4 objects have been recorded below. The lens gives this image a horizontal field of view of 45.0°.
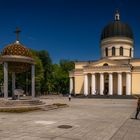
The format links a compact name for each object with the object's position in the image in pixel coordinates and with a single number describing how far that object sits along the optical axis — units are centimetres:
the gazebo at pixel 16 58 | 1713
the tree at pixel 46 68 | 4781
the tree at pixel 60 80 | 5490
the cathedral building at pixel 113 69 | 4090
